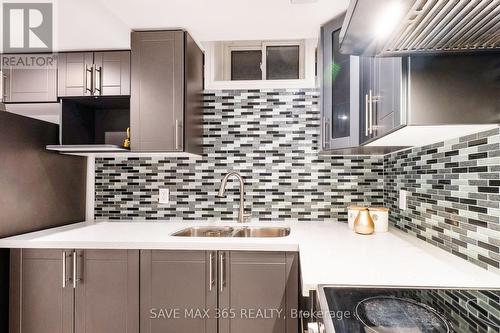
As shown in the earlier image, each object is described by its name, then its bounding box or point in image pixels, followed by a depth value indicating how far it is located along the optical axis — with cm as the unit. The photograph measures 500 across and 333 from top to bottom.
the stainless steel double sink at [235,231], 204
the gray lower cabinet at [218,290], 151
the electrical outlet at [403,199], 171
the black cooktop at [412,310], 69
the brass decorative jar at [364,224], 167
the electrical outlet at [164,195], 220
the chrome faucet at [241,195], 202
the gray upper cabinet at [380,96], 96
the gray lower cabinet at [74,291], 156
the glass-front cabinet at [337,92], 151
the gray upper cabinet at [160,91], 183
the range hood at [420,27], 63
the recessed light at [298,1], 146
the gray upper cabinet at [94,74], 190
